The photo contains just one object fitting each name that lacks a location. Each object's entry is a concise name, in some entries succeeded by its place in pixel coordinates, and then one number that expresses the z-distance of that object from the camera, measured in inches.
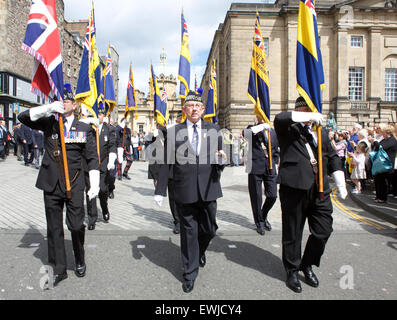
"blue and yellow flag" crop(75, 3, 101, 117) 252.4
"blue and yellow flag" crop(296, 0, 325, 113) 154.9
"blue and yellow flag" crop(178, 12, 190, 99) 311.0
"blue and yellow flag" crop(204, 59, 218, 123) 363.4
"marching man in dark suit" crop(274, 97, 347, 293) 138.3
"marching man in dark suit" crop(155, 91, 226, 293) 141.3
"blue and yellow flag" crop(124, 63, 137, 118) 463.5
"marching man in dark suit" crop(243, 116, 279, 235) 223.8
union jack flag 148.9
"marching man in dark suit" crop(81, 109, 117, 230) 228.3
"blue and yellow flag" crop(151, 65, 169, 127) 331.1
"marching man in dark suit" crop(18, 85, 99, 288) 139.5
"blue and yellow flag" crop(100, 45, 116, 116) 396.5
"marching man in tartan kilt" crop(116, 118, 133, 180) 420.3
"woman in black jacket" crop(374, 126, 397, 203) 313.6
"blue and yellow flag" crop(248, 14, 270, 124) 253.1
